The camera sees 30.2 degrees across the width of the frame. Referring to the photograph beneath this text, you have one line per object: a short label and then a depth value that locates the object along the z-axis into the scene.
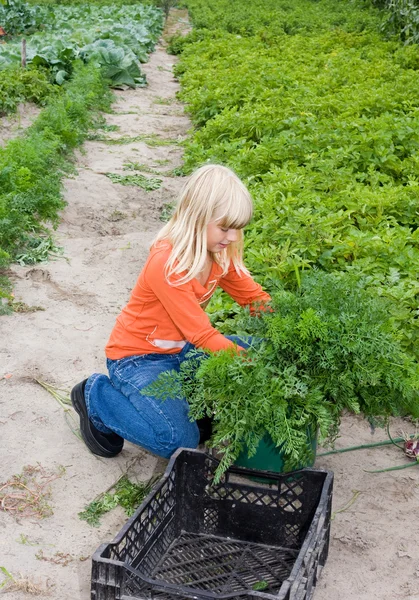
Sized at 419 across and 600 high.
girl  3.10
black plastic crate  2.60
